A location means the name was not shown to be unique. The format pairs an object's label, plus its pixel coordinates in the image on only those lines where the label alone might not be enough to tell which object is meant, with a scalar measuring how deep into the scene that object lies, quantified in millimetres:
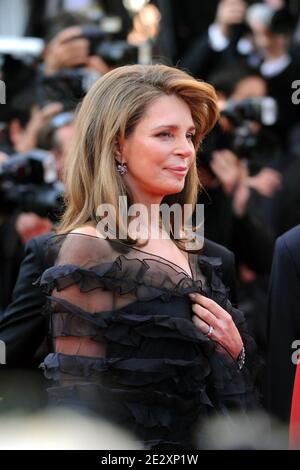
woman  4700
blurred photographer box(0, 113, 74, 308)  8643
